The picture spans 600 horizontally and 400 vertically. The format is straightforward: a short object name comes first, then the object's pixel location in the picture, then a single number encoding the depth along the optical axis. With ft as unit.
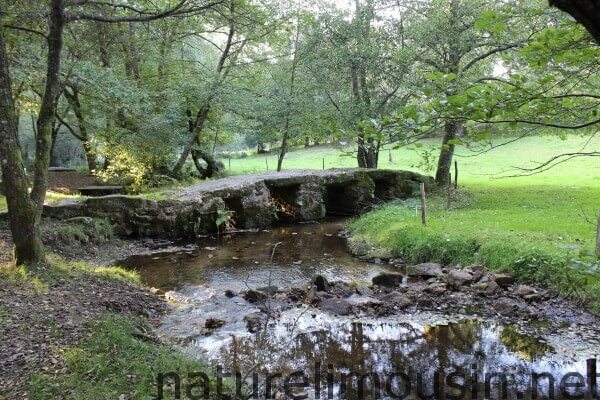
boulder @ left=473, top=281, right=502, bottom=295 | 32.30
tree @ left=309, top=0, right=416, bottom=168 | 72.38
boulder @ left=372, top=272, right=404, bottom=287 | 36.37
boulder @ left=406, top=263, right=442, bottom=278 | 37.76
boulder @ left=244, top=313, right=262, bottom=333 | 27.40
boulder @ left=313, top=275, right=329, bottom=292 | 34.91
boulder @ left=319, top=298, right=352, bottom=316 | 30.04
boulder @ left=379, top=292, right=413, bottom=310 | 30.99
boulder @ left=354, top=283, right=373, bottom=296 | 34.22
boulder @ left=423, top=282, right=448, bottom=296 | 33.34
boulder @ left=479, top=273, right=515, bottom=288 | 33.35
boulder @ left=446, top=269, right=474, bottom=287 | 34.19
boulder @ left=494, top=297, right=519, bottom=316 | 29.39
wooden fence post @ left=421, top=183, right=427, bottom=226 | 48.11
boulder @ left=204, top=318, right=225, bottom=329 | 27.81
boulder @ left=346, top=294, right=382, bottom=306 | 31.19
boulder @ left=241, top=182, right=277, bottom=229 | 65.92
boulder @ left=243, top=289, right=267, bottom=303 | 32.73
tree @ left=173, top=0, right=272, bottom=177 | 75.72
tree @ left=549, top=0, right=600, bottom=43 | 5.85
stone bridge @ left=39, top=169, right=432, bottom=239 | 55.42
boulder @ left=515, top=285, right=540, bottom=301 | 30.53
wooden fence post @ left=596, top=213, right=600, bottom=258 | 28.03
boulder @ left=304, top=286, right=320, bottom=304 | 32.32
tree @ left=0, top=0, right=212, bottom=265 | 27.14
